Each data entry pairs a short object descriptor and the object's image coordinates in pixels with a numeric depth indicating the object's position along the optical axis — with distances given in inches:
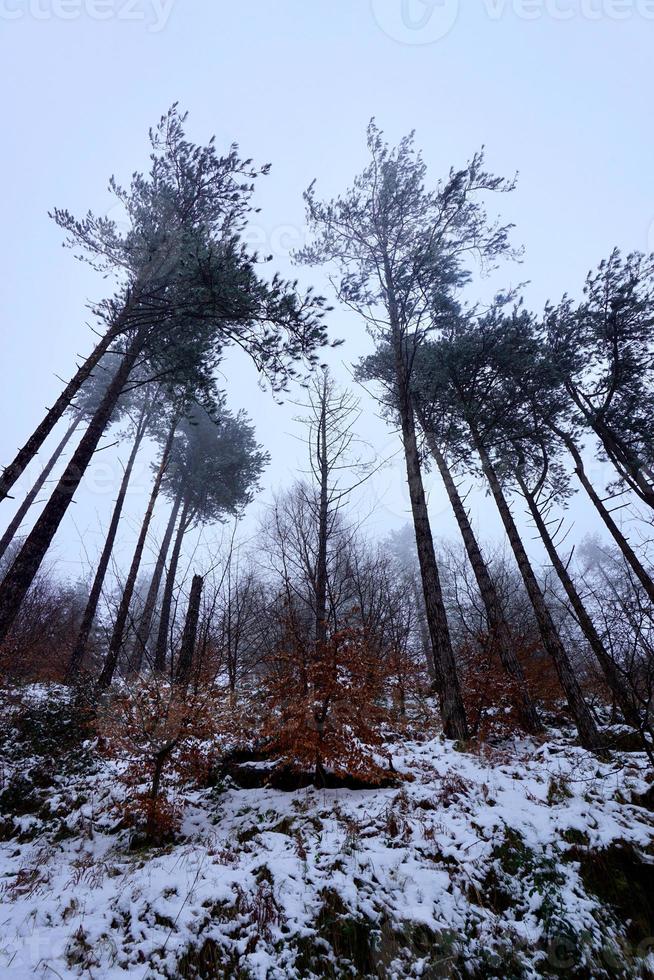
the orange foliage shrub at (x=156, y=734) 212.4
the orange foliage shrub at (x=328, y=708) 212.4
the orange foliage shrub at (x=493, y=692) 308.7
